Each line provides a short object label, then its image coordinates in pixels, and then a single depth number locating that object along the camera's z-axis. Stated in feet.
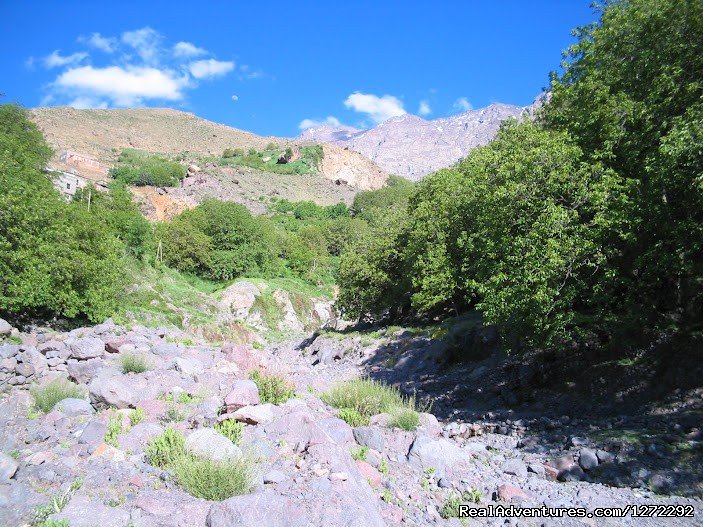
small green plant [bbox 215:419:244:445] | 24.35
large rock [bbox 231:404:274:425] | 26.63
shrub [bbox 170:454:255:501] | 18.71
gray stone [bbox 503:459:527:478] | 25.71
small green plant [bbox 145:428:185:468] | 21.27
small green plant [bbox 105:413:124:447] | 23.06
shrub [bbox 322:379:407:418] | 34.06
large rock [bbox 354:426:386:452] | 27.09
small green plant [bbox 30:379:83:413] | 28.91
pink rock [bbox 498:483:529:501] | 22.50
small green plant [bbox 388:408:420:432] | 29.94
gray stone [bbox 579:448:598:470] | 25.61
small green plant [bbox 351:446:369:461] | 24.91
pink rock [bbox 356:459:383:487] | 22.72
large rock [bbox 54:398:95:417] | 27.68
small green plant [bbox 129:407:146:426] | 26.11
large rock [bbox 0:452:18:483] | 17.67
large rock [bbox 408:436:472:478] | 25.52
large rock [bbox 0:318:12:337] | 46.36
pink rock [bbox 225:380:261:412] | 28.04
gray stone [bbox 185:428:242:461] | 21.17
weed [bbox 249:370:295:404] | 31.94
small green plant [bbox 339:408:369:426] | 30.96
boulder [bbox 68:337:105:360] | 42.50
